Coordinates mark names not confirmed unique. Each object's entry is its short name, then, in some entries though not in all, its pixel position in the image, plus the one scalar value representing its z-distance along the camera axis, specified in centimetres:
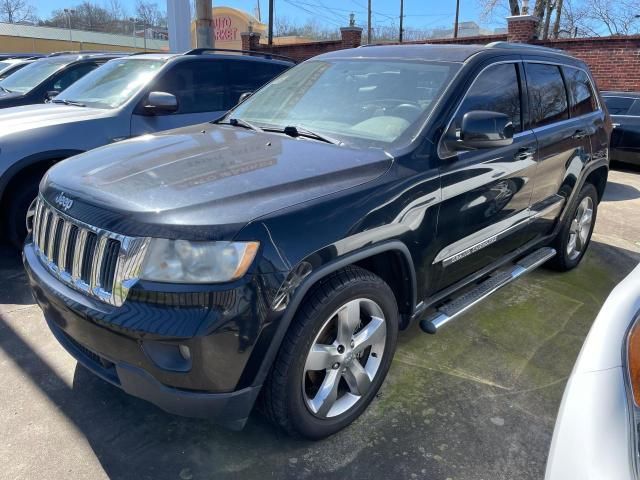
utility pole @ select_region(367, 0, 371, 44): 4371
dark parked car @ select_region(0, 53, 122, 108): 700
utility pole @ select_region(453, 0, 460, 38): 3735
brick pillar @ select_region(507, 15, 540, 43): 1560
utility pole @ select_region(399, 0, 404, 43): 4410
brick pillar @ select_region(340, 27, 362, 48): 1962
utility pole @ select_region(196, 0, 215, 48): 988
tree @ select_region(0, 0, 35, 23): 5031
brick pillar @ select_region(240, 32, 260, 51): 2330
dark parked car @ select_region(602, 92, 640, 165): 921
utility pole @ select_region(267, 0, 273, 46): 2433
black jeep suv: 196
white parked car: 134
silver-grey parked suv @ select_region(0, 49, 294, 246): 422
